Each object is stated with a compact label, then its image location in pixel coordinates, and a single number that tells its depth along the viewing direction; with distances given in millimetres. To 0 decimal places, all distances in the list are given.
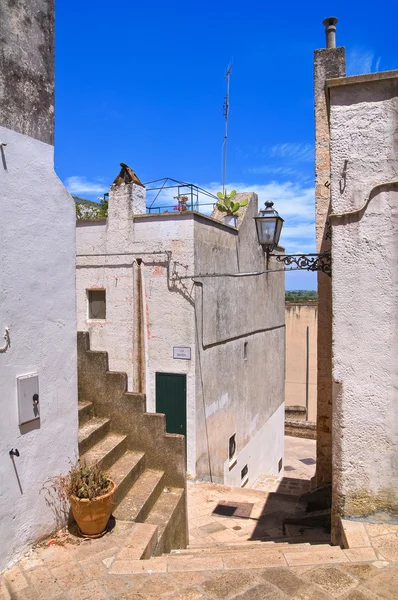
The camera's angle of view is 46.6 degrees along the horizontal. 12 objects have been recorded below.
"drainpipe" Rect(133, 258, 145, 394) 10164
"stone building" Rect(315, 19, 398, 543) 4527
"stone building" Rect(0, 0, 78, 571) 4043
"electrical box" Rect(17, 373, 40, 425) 4156
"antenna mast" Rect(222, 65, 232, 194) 12440
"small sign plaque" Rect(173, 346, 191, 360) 9688
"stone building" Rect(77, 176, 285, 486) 9734
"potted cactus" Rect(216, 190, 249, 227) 11891
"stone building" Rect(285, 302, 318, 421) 24031
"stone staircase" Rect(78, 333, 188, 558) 6047
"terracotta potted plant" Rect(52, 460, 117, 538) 4488
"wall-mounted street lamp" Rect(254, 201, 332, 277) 6766
